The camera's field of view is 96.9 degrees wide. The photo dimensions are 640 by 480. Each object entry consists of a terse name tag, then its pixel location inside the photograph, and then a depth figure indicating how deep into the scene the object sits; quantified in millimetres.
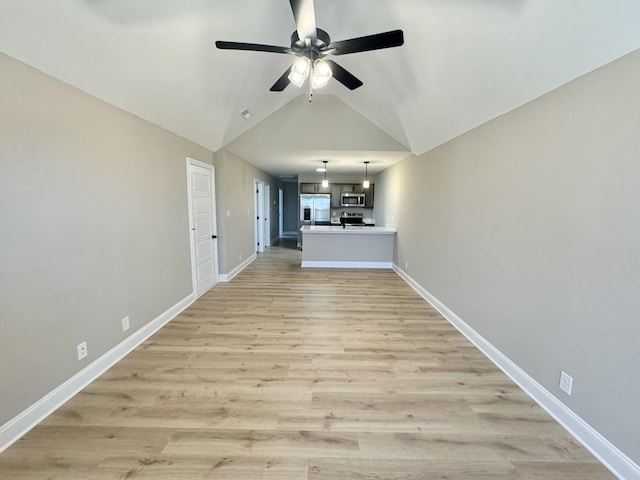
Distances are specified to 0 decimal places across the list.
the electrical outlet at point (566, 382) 1812
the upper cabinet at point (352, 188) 8289
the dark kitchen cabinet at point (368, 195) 8297
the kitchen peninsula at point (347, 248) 6109
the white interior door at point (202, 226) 4070
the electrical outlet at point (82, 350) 2182
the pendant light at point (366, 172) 6266
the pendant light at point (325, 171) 5958
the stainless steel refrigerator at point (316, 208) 8273
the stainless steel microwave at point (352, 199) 8219
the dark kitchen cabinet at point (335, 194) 8305
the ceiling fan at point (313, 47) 1729
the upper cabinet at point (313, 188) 8289
